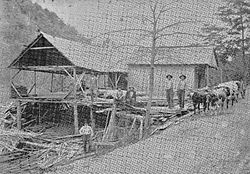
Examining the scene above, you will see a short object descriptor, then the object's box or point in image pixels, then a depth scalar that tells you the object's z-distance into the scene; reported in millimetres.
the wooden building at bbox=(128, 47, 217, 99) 21109
